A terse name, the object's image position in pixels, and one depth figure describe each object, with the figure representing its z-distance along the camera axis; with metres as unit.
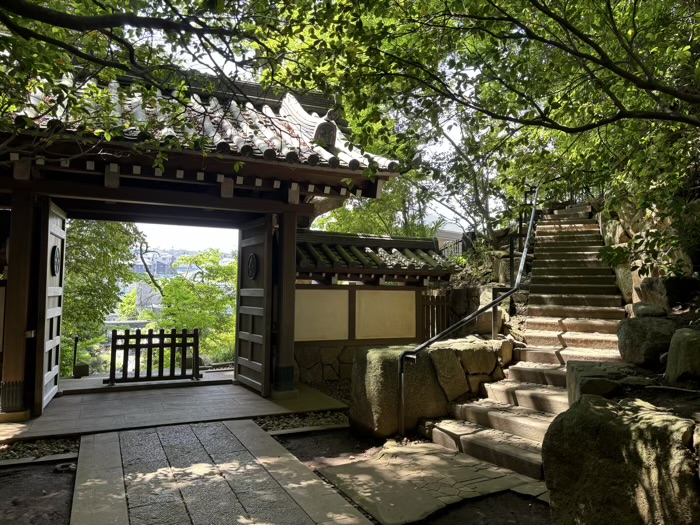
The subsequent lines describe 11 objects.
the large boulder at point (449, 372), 5.43
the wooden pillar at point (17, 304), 5.65
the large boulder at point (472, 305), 7.89
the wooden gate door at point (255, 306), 6.94
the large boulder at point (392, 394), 5.23
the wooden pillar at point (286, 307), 6.87
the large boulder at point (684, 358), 3.42
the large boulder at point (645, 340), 4.43
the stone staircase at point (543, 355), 4.40
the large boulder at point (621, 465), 2.31
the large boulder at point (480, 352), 5.59
